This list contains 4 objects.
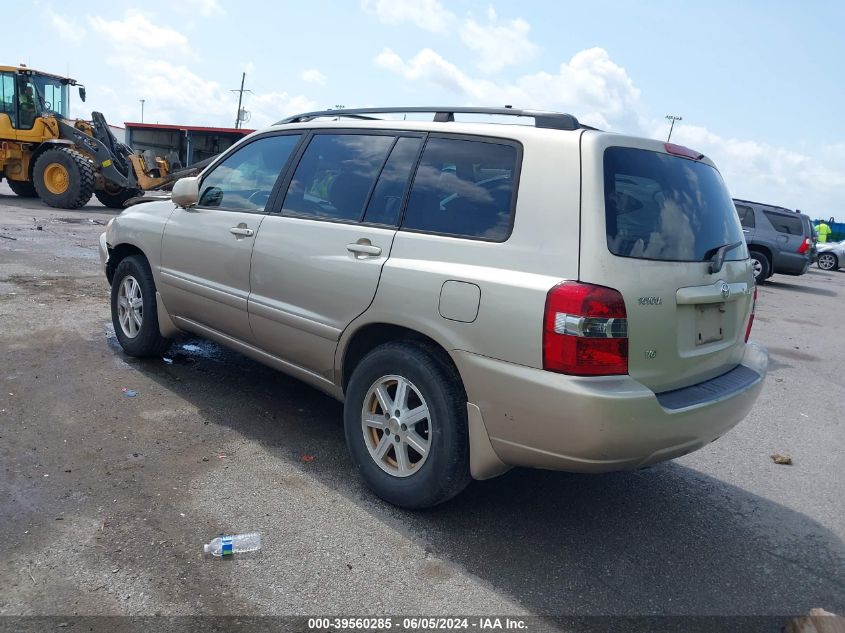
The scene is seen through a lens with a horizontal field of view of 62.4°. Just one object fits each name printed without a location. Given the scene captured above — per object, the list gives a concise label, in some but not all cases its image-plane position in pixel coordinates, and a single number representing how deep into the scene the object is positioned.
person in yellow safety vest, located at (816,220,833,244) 33.91
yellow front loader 16.67
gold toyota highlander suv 2.84
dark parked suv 16.67
